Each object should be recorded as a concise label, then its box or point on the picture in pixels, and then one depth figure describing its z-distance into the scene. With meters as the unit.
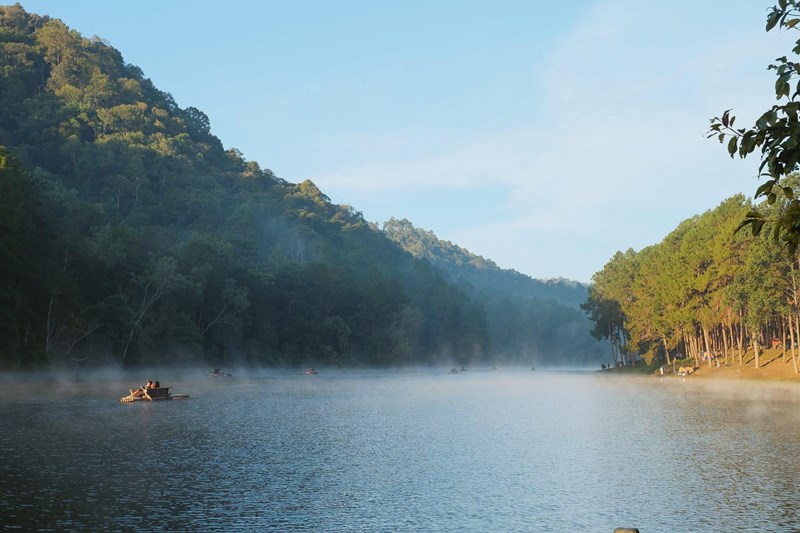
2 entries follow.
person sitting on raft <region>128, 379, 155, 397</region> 65.12
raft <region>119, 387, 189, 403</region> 64.59
